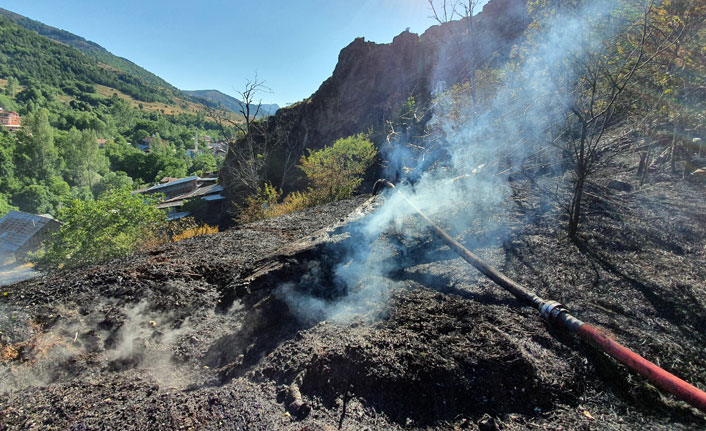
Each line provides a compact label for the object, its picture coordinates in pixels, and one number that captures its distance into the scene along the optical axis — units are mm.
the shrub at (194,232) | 8445
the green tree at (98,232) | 8281
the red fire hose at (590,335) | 1769
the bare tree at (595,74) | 4102
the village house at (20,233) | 21641
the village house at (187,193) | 24531
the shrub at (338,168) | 11789
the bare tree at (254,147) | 25016
